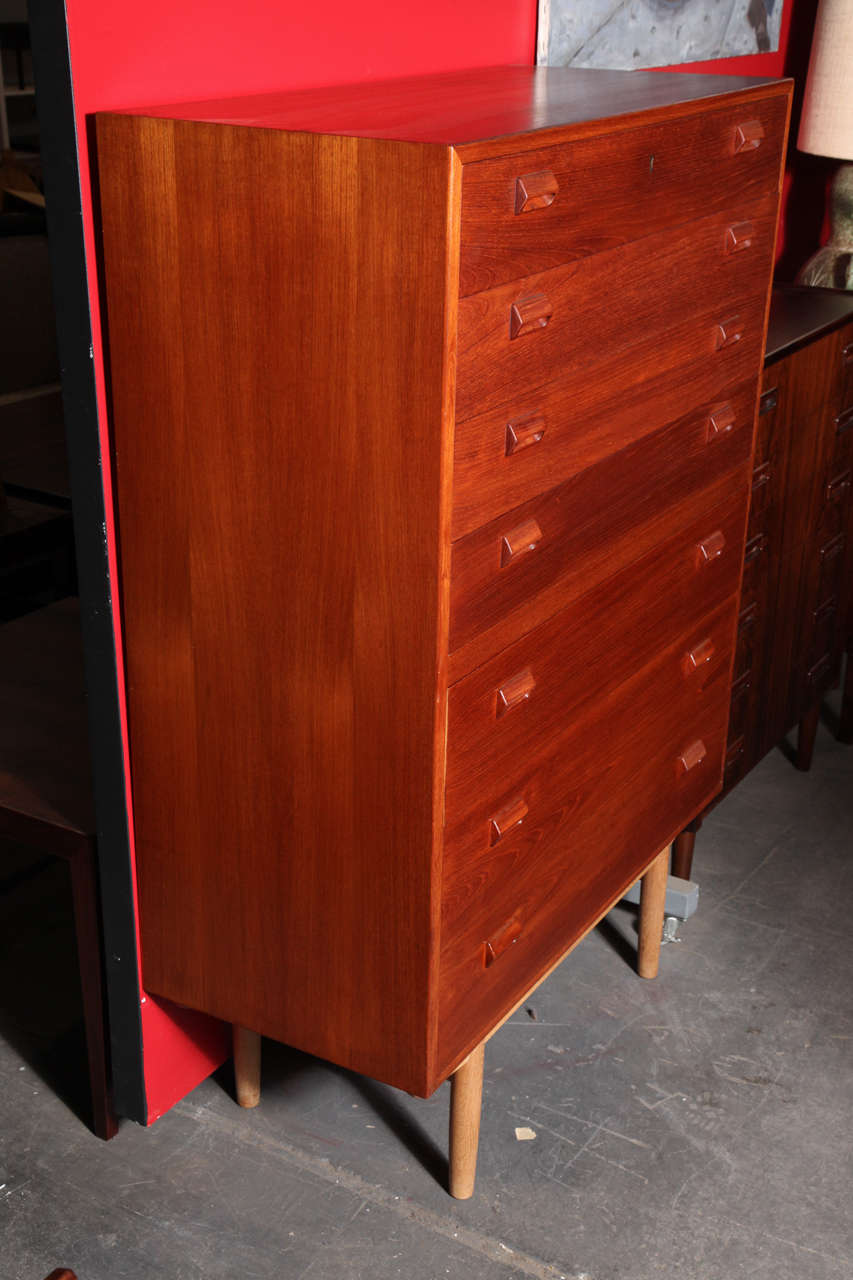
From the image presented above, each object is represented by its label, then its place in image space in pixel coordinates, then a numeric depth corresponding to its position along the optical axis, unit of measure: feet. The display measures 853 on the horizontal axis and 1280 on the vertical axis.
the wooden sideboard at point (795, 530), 9.22
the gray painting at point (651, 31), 8.61
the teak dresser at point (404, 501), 5.21
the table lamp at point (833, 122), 11.71
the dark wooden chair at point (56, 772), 6.95
